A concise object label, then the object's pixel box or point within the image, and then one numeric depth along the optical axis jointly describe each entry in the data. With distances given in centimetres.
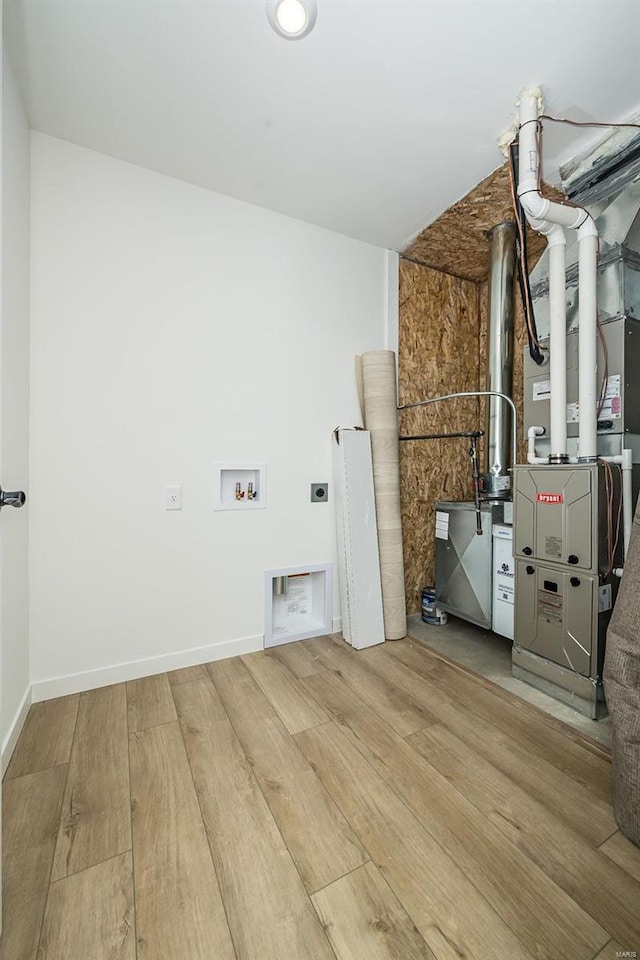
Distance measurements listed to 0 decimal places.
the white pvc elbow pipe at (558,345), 200
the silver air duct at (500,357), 262
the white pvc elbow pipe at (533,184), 172
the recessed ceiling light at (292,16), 136
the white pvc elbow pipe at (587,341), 190
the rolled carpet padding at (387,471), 258
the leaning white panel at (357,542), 247
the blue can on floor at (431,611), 283
